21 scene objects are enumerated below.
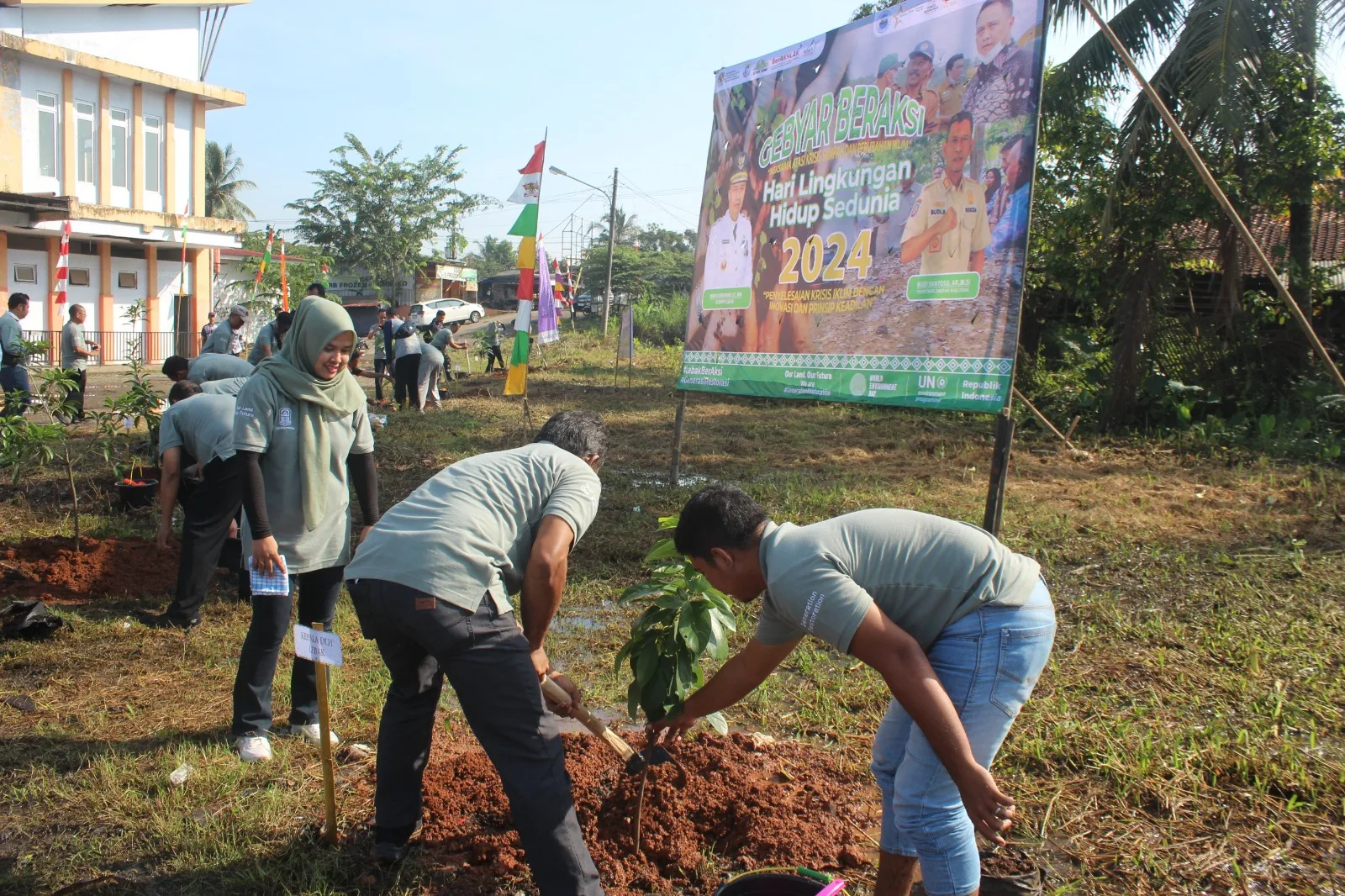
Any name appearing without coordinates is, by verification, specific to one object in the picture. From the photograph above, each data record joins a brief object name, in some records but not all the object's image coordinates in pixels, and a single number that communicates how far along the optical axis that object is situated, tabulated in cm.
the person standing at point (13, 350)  935
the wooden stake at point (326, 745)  274
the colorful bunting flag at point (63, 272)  1036
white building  2077
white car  3691
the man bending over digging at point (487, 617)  250
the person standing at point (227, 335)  971
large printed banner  543
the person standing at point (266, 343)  898
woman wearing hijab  347
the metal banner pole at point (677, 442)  801
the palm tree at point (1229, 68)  888
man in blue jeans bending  222
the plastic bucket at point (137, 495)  711
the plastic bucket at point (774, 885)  241
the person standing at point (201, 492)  498
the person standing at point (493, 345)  2122
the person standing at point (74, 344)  1084
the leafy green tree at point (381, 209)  3819
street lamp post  3303
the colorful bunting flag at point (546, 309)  1624
